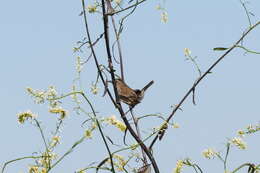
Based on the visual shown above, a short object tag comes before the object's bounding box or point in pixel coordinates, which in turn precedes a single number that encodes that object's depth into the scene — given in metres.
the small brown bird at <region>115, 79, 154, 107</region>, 12.05
